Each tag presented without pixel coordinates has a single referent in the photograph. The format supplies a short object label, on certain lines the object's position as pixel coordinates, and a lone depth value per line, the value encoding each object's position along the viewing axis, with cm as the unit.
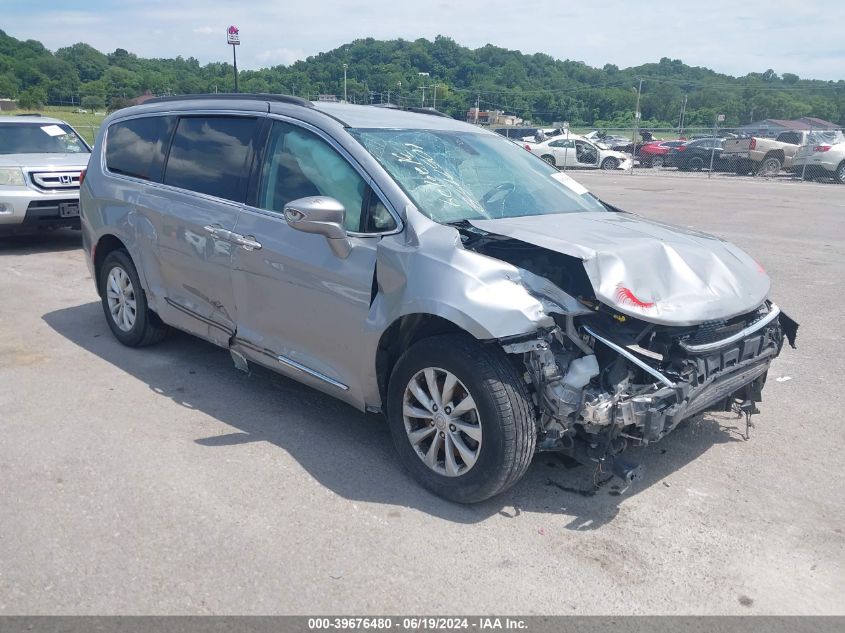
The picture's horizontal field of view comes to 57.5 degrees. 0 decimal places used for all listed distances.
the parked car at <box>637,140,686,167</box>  3212
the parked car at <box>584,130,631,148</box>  4156
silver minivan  352
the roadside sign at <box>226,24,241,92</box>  1905
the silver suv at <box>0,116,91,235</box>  995
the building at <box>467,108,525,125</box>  5080
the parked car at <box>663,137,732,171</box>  2922
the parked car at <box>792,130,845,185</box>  2452
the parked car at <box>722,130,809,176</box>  2659
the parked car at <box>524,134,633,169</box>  3169
